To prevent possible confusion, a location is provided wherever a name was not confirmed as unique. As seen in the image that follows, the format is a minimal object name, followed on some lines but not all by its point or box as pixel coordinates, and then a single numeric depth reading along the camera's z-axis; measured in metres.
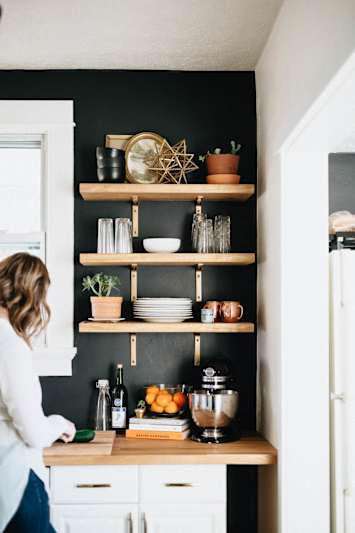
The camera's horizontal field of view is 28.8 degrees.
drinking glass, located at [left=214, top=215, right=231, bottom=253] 3.43
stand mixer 3.26
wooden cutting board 3.04
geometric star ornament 3.43
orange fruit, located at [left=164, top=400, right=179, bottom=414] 3.40
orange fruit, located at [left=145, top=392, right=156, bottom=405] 3.43
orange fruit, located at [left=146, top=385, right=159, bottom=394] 3.45
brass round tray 3.52
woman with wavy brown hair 2.26
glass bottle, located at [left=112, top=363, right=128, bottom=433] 3.45
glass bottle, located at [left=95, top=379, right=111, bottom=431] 3.47
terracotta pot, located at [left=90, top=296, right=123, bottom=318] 3.39
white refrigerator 3.09
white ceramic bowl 3.39
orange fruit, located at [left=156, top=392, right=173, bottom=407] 3.41
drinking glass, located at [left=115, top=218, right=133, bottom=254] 3.41
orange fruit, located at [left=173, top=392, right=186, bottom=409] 3.43
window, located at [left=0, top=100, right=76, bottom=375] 3.56
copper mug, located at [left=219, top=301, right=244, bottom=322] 3.42
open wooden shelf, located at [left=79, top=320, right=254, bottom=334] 3.35
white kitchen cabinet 3.06
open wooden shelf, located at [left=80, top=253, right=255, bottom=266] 3.34
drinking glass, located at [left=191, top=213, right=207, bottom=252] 3.44
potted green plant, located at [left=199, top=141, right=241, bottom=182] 3.43
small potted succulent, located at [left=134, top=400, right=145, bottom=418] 3.43
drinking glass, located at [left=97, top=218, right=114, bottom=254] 3.41
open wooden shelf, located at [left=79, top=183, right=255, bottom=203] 3.35
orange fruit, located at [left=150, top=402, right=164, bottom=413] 3.41
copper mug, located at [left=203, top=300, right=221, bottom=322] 3.45
